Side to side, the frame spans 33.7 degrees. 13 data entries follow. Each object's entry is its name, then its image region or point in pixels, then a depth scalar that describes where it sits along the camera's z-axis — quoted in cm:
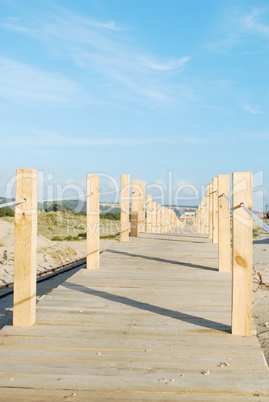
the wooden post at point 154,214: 1504
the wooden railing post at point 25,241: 314
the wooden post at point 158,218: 1718
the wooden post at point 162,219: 1831
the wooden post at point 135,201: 1004
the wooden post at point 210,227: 1128
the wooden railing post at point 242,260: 302
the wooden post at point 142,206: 1054
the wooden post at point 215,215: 834
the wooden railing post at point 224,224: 552
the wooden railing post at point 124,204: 824
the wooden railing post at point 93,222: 544
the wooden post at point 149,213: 1398
